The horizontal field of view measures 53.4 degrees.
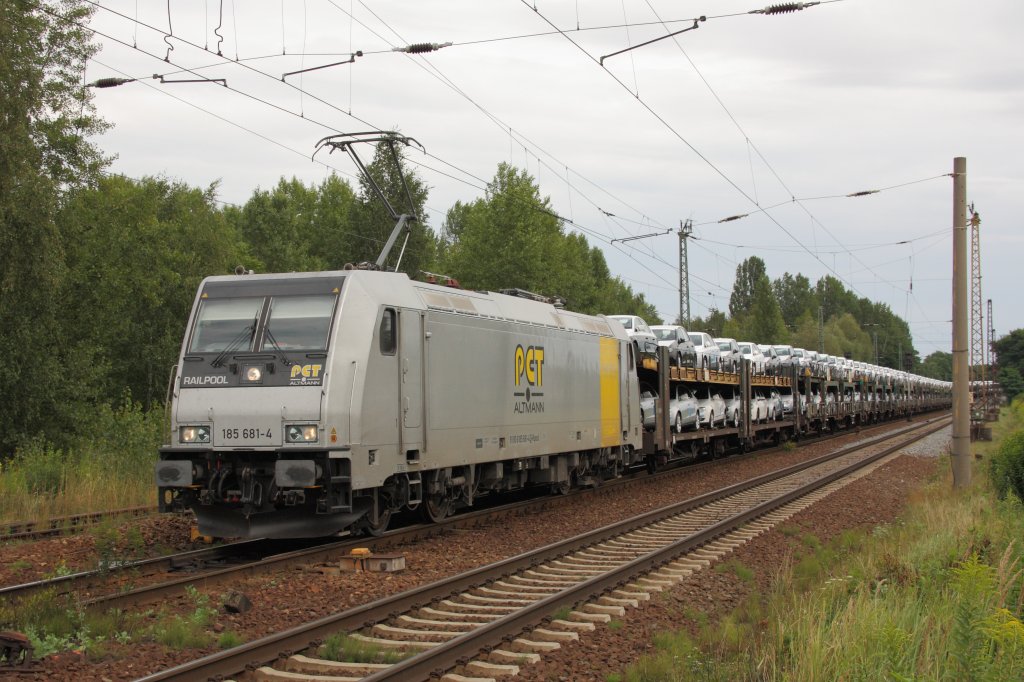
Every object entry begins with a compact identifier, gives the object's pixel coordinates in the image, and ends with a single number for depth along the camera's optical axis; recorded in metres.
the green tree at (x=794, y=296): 155.38
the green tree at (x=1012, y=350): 85.75
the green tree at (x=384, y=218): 47.78
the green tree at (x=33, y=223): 23.50
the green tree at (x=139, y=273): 31.28
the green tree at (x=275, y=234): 61.06
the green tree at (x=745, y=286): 130.12
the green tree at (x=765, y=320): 100.06
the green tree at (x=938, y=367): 151.75
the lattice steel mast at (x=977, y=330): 37.99
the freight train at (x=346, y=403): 11.66
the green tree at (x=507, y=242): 46.06
